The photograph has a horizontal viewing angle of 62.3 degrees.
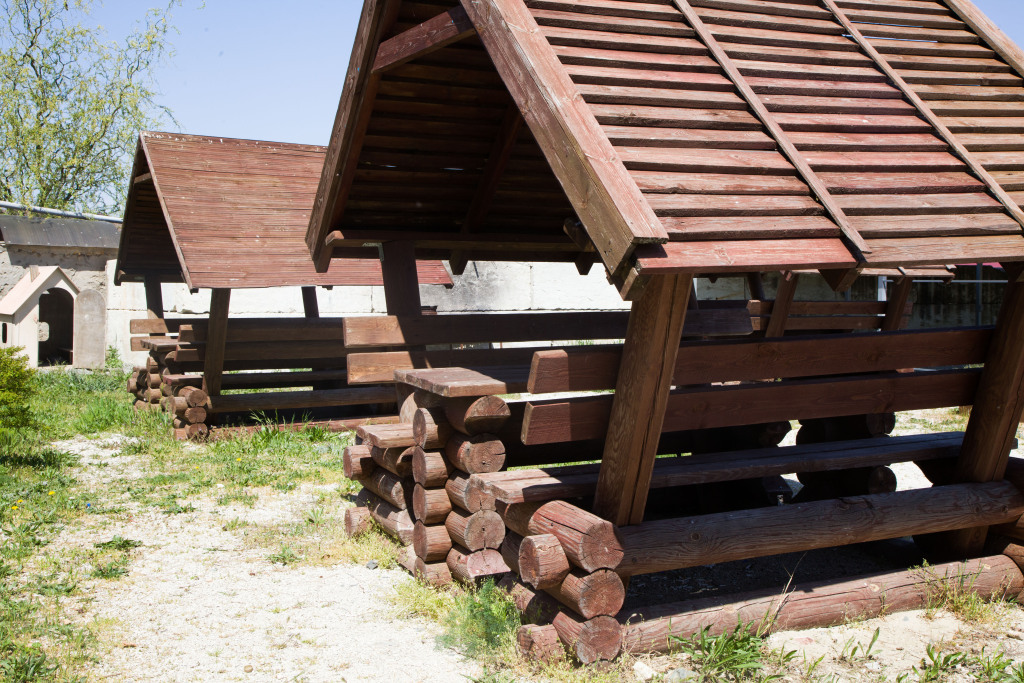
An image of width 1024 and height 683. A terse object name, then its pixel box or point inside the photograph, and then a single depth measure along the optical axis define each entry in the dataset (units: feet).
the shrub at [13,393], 24.50
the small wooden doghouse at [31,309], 43.86
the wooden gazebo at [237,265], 28.86
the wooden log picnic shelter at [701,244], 11.84
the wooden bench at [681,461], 12.78
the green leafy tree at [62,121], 94.38
